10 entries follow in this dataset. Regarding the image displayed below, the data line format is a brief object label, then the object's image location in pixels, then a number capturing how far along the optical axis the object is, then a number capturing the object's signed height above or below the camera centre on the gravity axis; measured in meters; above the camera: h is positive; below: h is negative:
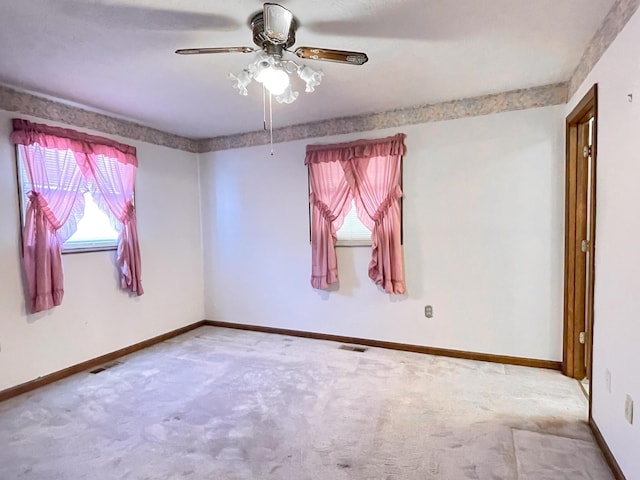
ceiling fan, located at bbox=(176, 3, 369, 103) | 1.83 +0.91
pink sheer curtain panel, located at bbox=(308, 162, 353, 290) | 3.85 +0.11
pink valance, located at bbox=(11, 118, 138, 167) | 2.88 +0.79
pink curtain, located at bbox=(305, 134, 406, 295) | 3.58 +0.32
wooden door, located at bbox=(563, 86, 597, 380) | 2.85 -0.23
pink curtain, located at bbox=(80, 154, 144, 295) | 3.48 +0.25
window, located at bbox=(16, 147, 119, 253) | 3.25 +0.01
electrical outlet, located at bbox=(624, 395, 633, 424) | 1.68 -0.91
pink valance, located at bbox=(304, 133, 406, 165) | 3.55 +0.76
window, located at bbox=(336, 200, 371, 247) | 3.85 -0.10
